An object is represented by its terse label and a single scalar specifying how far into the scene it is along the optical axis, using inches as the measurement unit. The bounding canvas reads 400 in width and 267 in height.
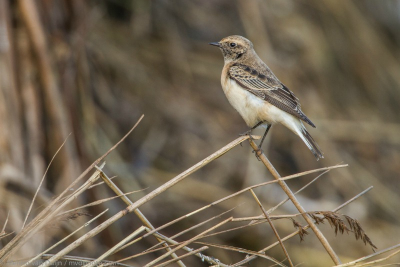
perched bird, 392.0
